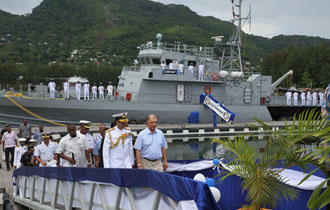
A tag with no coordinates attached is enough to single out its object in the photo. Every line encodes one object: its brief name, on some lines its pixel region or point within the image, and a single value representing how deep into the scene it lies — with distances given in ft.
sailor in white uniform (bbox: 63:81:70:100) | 75.66
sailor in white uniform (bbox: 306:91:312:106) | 101.55
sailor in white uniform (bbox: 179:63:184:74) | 80.02
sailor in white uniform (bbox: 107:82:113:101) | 79.82
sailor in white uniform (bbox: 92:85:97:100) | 79.55
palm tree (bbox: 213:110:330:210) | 13.86
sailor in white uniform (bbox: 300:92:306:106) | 100.63
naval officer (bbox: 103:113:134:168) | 19.01
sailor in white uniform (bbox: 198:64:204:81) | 81.76
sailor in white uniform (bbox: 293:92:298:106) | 98.53
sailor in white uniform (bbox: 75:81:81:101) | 76.13
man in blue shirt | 19.08
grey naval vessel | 75.20
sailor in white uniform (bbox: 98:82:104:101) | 79.02
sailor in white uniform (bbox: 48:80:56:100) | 75.31
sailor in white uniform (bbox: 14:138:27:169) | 36.06
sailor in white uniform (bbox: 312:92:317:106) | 102.63
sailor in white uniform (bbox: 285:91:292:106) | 97.30
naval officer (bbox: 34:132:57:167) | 28.09
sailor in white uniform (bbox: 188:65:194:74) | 81.87
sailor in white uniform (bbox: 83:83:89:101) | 76.95
